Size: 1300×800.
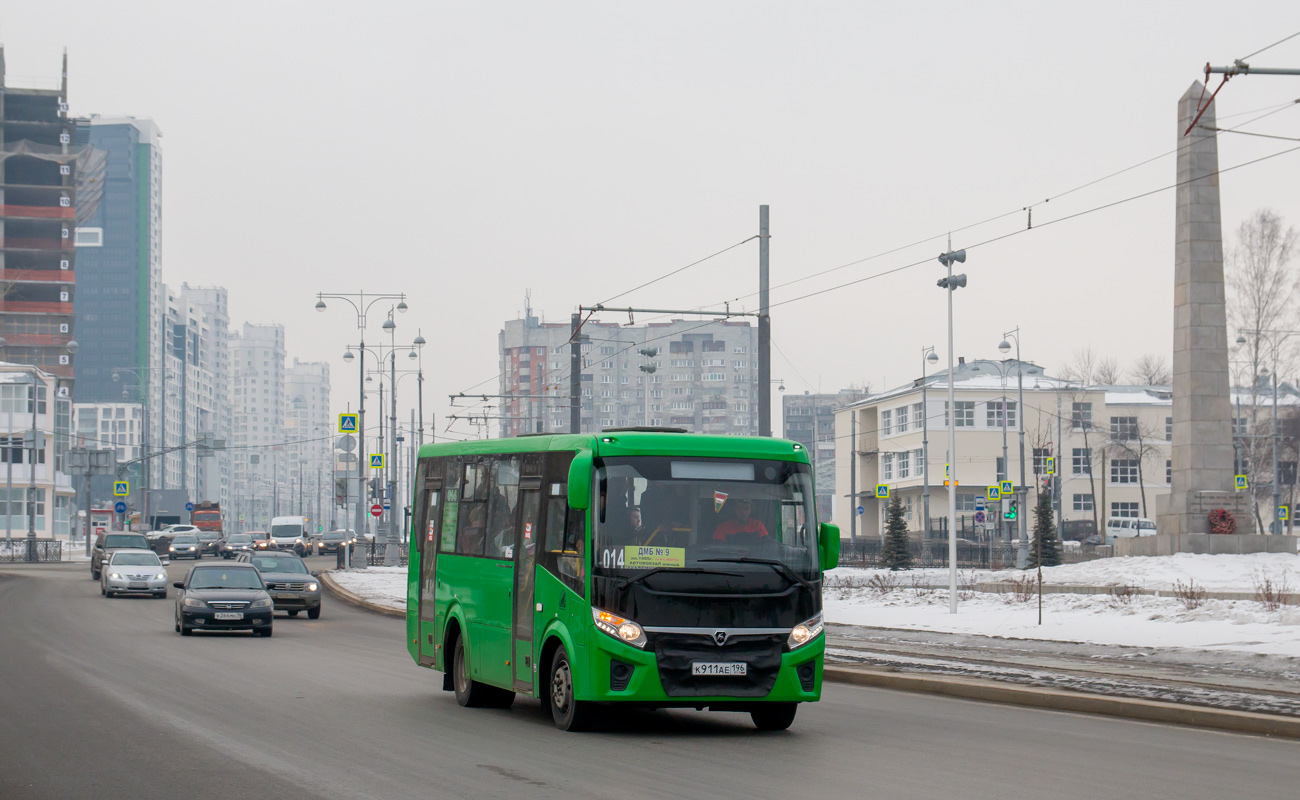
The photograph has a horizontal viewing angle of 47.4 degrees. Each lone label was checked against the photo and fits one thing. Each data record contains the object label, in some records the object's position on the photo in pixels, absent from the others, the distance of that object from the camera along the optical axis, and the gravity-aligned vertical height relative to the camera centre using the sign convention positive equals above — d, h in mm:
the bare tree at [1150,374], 112438 +8366
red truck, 103062 -2091
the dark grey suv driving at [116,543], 49906 -1876
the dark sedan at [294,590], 32656 -2267
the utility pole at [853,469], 87081 +979
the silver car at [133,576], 40219 -2398
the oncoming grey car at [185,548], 72625 -2957
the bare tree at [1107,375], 110625 +8149
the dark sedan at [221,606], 26125 -2102
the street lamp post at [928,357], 64613 +5624
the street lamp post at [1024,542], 52594 -2183
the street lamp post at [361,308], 53197 +6633
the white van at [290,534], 75125 -2446
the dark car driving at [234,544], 71750 -2813
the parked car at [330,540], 82938 -3027
